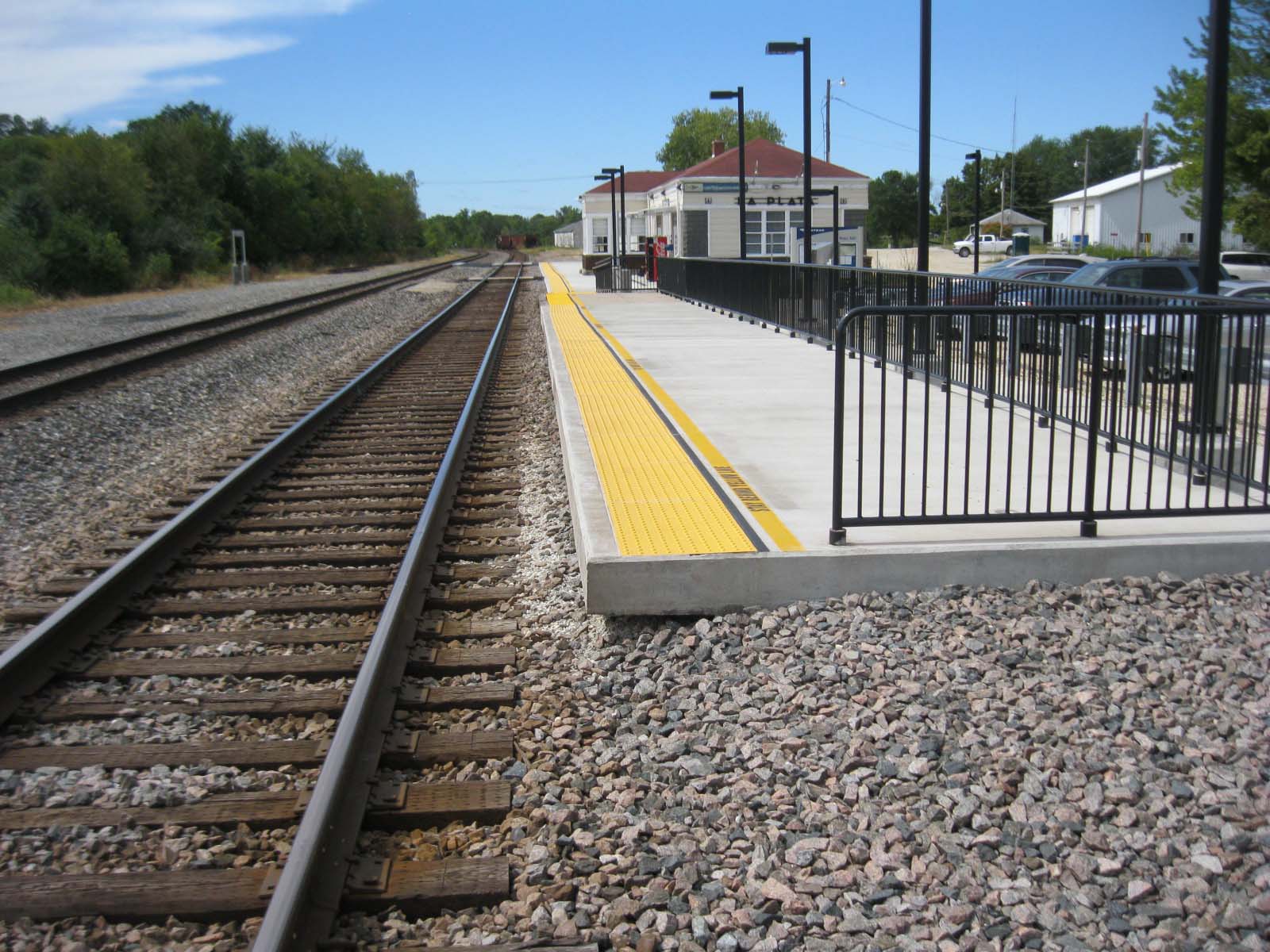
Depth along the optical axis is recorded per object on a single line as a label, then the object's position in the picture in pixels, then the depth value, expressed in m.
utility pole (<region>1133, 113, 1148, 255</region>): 53.29
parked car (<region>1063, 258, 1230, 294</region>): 18.22
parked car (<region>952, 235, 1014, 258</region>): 79.56
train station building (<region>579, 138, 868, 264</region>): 56.09
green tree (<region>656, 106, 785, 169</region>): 145.38
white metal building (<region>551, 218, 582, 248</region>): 175.00
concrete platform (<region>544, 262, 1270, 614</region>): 5.84
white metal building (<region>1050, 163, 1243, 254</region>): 79.31
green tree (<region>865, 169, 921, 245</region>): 130.00
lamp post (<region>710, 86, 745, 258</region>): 28.92
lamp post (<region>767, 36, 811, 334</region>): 23.12
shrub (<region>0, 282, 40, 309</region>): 38.08
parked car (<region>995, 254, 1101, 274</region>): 30.12
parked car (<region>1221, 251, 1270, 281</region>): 38.56
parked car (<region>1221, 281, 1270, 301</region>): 17.09
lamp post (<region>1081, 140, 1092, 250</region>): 80.73
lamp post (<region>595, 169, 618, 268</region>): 51.14
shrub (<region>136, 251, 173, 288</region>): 51.44
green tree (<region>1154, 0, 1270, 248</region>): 36.22
